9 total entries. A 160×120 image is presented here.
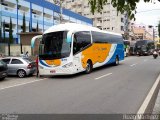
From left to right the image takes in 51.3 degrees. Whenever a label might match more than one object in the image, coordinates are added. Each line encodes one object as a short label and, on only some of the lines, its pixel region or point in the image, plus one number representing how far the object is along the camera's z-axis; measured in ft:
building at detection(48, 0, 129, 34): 177.09
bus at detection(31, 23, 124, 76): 33.73
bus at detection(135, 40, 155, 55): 103.29
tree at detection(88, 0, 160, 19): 19.10
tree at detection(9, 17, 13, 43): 88.76
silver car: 36.66
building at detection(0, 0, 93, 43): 100.74
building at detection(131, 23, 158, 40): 248.75
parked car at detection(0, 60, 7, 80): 32.22
